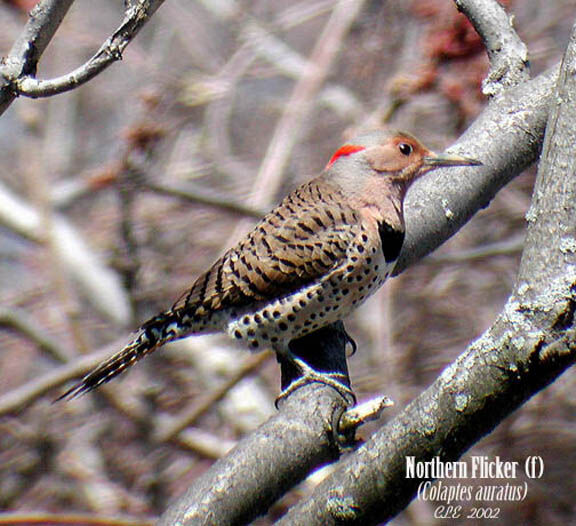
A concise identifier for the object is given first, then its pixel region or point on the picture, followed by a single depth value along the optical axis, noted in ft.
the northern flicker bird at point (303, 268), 20.62
